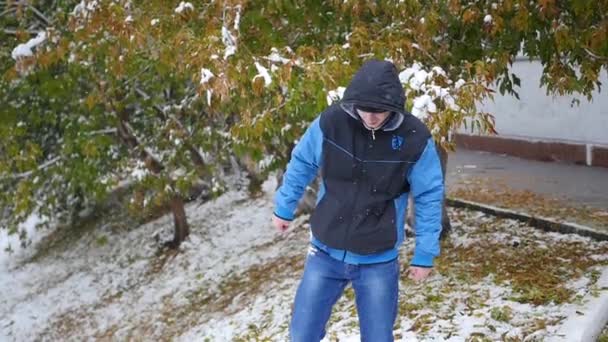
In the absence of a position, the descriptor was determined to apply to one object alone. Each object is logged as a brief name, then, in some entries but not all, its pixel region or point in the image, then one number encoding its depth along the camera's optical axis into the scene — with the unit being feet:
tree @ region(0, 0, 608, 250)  14.02
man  10.19
